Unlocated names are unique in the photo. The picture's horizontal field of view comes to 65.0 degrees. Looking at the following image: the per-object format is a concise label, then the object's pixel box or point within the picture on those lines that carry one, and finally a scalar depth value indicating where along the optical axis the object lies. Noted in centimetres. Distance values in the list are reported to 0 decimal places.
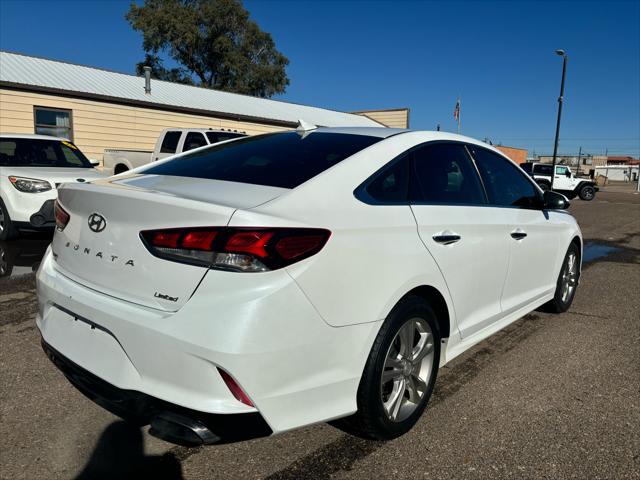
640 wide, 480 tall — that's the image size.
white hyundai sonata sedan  189
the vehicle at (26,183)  688
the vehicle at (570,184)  2516
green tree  3756
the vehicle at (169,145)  1135
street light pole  2497
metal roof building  1402
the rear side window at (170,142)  1165
